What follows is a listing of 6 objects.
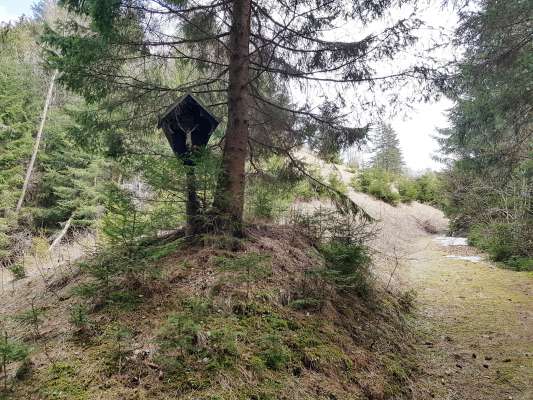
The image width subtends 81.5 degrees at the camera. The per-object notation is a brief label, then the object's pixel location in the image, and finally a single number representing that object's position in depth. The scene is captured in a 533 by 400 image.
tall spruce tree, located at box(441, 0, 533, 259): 6.07
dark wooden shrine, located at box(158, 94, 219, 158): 3.94
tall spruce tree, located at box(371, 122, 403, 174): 38.12
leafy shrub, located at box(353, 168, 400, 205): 15.47
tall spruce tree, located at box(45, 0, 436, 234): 3.90
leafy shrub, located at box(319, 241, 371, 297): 3.86
